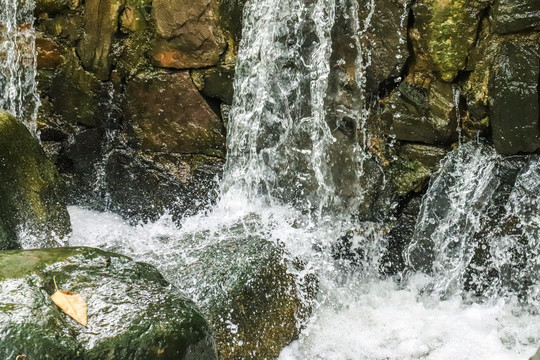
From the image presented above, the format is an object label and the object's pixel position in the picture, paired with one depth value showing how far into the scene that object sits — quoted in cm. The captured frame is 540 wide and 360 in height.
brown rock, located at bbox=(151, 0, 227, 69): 450
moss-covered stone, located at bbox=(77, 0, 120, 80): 484
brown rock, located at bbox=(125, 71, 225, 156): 473
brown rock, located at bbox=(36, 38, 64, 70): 509
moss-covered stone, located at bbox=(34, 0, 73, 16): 498
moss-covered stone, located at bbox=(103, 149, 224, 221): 488
